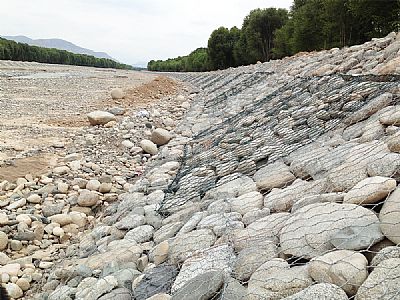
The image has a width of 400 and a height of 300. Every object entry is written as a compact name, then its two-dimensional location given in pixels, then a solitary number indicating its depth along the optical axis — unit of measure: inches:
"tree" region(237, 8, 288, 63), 1280.8
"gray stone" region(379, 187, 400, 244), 74.8
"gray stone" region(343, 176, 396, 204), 86.5
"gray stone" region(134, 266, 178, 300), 98.2
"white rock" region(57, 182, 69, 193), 195.0
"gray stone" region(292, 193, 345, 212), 95.4
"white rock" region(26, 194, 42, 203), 184.9
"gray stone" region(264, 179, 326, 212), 109.0
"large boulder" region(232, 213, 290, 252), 96.0
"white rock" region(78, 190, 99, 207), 185.3
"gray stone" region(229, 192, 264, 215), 118.7
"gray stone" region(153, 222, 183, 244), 127.0
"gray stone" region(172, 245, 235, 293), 93.0
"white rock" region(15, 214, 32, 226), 164.8
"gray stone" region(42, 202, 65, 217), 176.4
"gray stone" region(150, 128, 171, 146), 280.7
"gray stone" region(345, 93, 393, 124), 146.7
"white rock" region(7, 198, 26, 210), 176.8
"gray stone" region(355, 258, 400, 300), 63.6
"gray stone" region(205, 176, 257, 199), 134.3
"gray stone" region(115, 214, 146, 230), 147.9
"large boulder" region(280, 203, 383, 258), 78.0
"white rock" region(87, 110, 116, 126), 332.5
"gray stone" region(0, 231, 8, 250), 150.6
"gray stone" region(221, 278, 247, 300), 80.7
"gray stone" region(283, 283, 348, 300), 66.8
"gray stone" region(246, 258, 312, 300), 74.7
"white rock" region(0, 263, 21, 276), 134.2
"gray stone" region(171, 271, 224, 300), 84.1
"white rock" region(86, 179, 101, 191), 200.2
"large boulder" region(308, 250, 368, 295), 68.7
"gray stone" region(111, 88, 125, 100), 475.2
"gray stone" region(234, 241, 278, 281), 87.3
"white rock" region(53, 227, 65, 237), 163.6
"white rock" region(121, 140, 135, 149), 271.3
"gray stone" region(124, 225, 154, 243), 135.3
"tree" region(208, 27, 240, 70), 1540.4
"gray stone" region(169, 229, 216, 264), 107.2
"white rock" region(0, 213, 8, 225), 162.4
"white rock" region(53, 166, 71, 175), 215.2
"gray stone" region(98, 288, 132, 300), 102.2
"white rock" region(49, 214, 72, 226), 170.4
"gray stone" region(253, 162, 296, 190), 127.3
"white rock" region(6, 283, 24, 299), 125.5
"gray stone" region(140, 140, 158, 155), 263.0
